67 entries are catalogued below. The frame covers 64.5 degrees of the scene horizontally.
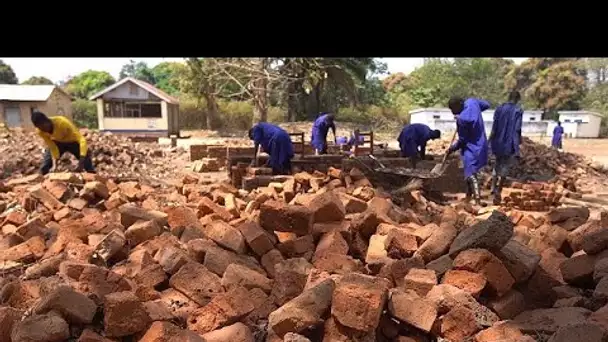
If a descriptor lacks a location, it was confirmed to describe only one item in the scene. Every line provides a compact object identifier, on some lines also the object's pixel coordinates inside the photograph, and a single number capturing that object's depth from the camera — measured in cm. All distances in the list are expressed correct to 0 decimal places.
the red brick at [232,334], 212
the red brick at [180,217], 366
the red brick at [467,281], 243
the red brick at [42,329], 202
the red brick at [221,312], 227
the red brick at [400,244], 306
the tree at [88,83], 4125
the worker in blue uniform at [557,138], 1855
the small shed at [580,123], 3228
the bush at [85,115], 3419
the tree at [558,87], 3592
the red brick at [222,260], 282
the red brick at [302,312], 214
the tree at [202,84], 2581
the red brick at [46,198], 460
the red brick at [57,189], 481
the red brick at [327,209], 348
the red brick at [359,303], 207
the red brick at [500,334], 211
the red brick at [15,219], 398
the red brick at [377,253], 290
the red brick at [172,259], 279
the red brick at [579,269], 271
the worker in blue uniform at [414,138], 857
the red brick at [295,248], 318
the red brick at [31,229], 363
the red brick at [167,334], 203
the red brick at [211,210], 399
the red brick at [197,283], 255
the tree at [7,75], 4228
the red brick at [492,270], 243
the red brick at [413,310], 220
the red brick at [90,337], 204
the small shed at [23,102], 2644
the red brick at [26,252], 324
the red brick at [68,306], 216
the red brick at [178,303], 242
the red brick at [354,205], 403
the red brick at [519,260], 252
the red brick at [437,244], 287
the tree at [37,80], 4778
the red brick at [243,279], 259
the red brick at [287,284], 257
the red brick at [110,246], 312
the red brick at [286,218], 326
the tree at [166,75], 3089
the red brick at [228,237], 306
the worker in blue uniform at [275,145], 710
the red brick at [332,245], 310
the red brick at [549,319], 217
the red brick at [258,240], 310
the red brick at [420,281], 247
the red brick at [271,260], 301
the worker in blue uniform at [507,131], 657
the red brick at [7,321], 213
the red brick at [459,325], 218
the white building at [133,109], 2555
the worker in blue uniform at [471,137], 630
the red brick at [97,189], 487
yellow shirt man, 605
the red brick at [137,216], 356
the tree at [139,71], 5038
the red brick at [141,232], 334
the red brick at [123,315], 212
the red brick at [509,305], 238
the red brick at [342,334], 212
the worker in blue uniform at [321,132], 973
